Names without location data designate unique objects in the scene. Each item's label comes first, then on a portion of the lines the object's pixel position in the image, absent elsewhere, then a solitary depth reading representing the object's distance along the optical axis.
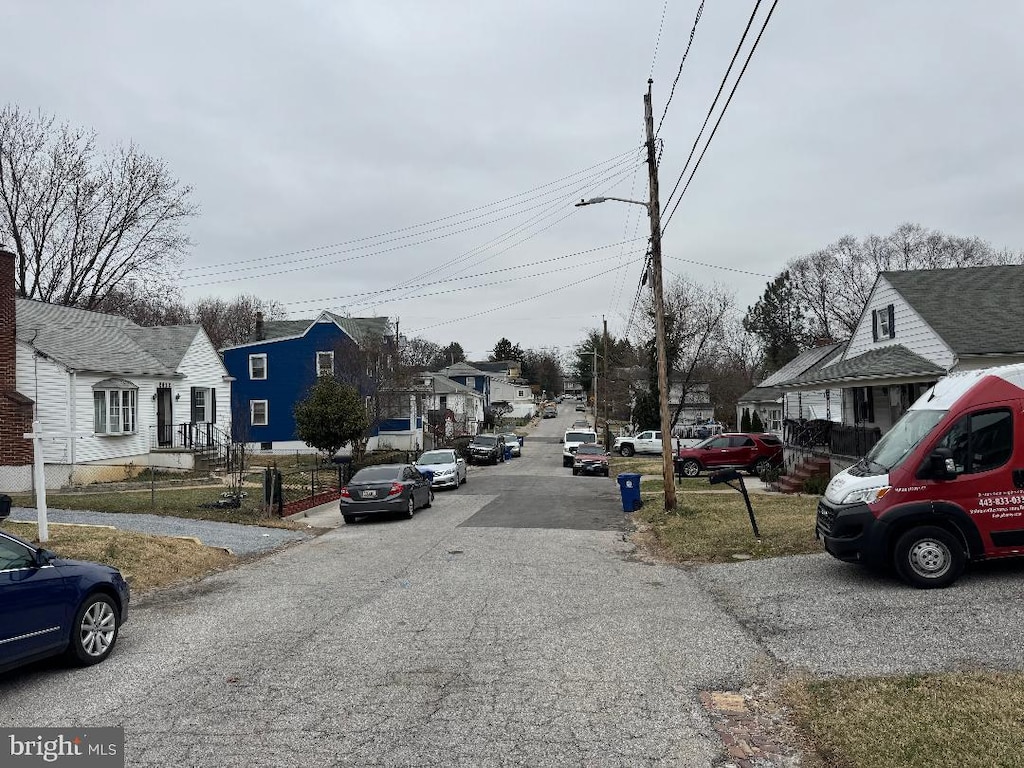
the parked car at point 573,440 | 40.88
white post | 11.95
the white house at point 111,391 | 24.22
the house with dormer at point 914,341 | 21.14
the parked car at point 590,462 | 34.41
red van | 9.02
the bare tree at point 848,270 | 59.50
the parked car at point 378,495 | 18.94
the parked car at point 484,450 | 43.16
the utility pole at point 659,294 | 18.08
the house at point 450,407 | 47.43
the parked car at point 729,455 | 31.09
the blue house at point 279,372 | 43.06
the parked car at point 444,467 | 27.80
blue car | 6.34
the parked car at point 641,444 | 48.12
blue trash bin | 20.27
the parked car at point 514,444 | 50.61
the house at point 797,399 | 38.75
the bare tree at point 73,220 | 38.38
